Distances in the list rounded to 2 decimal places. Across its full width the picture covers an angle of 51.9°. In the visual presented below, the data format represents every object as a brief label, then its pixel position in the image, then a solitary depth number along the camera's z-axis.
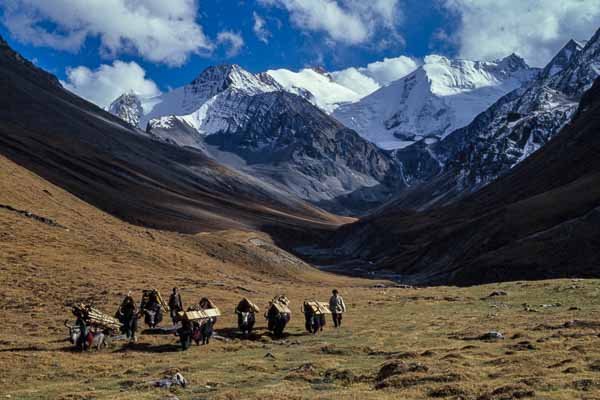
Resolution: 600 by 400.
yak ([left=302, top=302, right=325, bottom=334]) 36.28
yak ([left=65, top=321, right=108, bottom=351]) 29.67
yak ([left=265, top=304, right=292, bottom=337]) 35.28
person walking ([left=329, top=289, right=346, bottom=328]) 38.53
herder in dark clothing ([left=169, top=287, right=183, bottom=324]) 38.12
